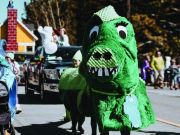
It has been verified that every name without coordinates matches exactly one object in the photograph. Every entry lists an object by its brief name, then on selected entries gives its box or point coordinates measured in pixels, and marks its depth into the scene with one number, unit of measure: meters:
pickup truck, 17.00
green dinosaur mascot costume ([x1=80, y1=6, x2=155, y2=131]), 7.32
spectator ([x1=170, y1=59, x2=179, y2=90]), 24.81
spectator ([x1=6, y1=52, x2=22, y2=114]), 11.80
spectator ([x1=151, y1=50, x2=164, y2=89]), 24.81
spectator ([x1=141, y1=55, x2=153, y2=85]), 26.81
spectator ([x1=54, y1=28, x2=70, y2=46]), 21.64
